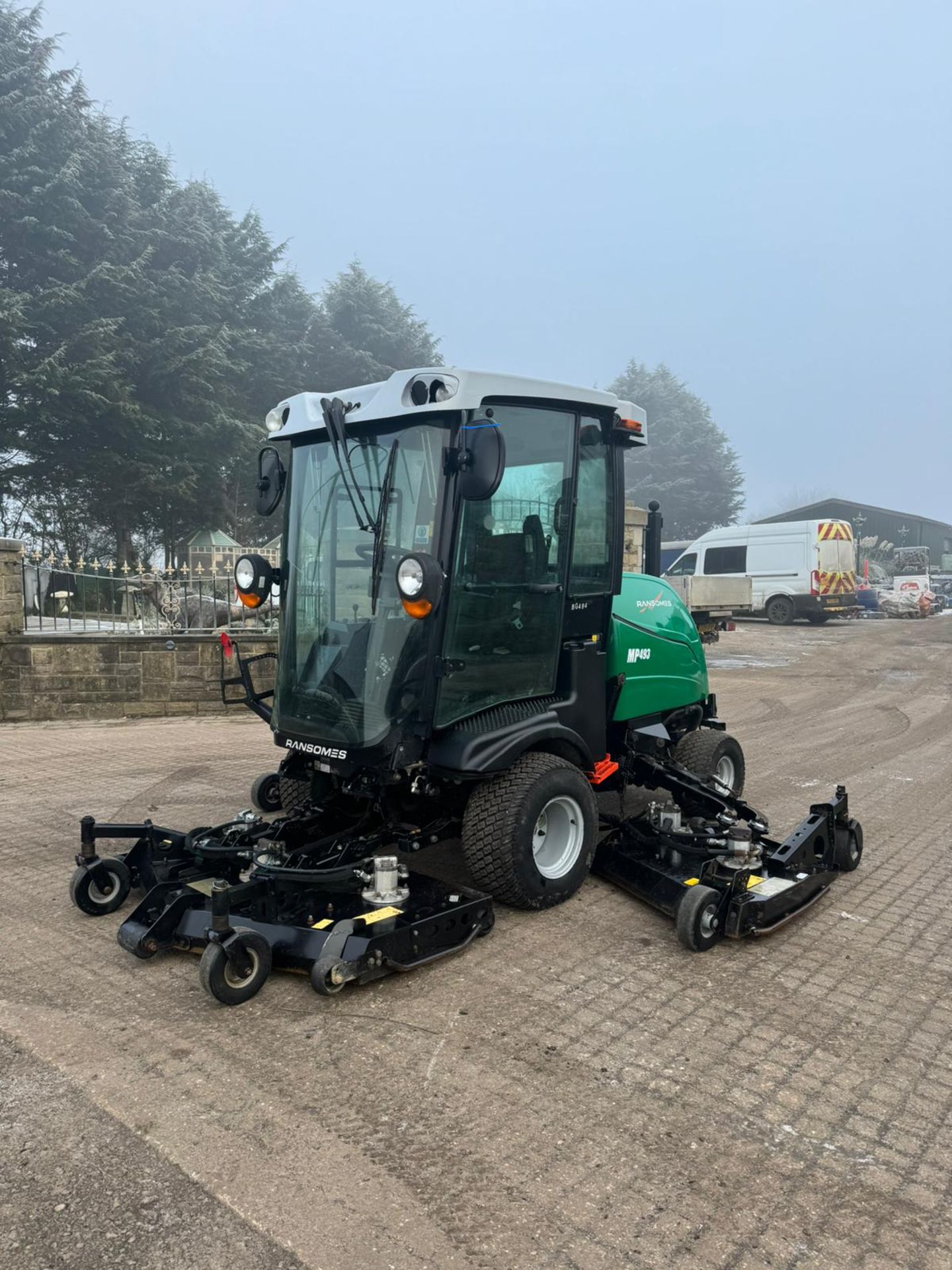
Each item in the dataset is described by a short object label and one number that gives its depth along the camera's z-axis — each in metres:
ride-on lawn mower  3.84
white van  23.52
